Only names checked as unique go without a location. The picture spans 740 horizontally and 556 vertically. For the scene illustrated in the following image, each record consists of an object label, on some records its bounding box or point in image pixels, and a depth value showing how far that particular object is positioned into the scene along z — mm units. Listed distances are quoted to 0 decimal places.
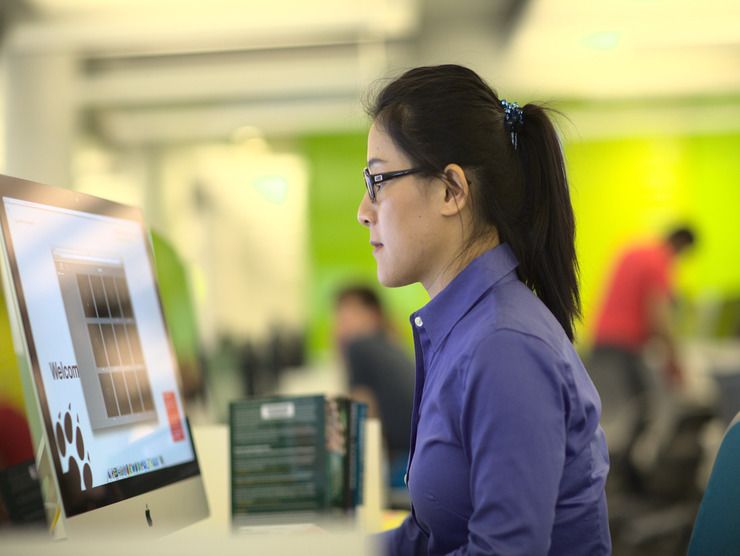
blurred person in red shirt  5395
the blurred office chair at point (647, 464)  4109
